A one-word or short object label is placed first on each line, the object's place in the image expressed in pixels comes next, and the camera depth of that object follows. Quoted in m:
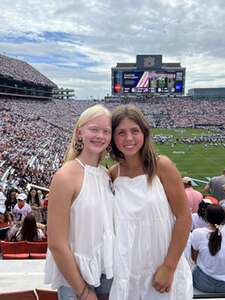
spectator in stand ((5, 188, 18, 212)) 4.96
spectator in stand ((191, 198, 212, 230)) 2.52
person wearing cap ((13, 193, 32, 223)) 4.06
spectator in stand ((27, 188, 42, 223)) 4.41
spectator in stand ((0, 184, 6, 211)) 4.74
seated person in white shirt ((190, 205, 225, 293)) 1.81
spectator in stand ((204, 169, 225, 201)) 4.26
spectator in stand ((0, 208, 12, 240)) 3.82
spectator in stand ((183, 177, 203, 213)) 3.25
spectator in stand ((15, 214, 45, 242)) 2.87
